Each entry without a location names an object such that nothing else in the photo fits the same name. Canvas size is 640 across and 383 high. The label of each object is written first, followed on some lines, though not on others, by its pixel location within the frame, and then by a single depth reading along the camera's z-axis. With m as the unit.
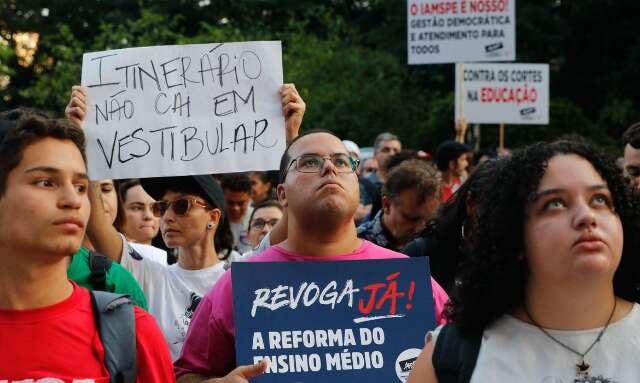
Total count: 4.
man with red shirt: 2.94
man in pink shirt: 3.72
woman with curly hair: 2.78
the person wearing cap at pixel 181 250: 4.86
